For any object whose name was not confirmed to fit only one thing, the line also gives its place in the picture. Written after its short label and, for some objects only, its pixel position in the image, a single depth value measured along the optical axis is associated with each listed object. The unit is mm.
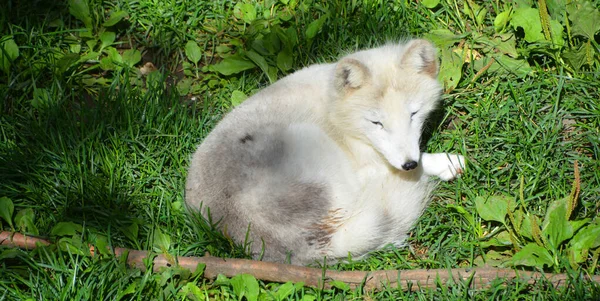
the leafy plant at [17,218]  6285
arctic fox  5773
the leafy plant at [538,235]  5711
